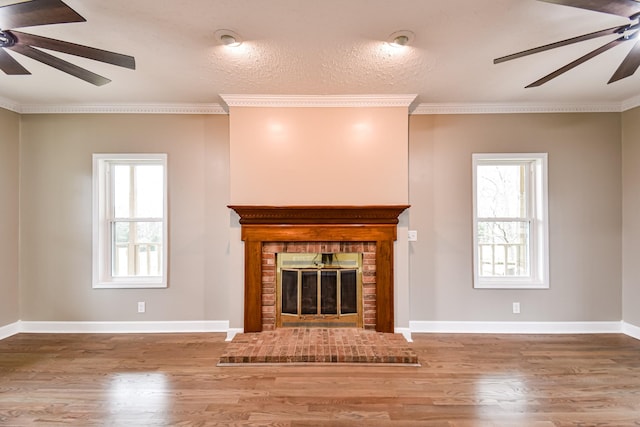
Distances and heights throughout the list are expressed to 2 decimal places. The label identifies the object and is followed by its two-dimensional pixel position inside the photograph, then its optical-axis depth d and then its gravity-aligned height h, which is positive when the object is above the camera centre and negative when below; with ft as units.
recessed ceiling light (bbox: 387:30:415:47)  7.28 +4.22
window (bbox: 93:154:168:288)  12.19 -0.13
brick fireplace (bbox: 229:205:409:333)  11.14 -0.97
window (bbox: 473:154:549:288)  12.11 -0.20
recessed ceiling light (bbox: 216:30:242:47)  7.23 +4.21
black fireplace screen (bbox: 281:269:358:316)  11.62 -2.85
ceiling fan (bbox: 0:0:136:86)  4.97 +3.27
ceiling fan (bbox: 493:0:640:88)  5.11 +3.42
